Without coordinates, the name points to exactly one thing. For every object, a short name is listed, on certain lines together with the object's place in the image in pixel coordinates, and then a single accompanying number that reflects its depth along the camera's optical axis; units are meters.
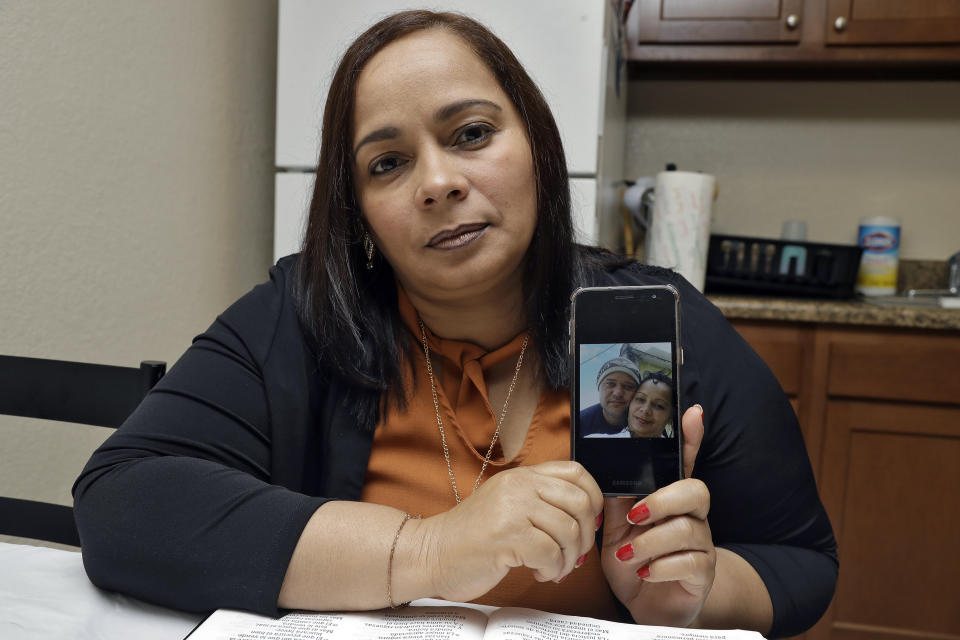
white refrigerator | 1.59
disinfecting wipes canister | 2.18
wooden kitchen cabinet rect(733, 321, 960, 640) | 1.74
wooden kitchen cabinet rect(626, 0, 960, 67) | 1.96
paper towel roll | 1.92
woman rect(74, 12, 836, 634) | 0.55
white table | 0.53
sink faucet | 2.13
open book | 0.50
